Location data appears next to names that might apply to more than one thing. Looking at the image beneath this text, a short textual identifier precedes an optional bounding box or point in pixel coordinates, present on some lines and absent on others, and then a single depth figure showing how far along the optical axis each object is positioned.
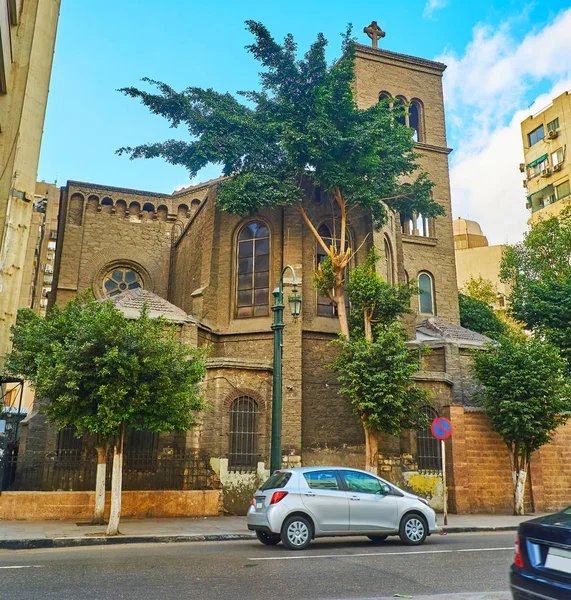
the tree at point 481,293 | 37.38
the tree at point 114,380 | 11.98
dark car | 4.33
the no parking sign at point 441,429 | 14.20
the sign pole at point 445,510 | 13.76
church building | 17.83
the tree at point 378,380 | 16.31
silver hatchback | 9.88
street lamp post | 12.98
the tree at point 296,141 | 19.08
